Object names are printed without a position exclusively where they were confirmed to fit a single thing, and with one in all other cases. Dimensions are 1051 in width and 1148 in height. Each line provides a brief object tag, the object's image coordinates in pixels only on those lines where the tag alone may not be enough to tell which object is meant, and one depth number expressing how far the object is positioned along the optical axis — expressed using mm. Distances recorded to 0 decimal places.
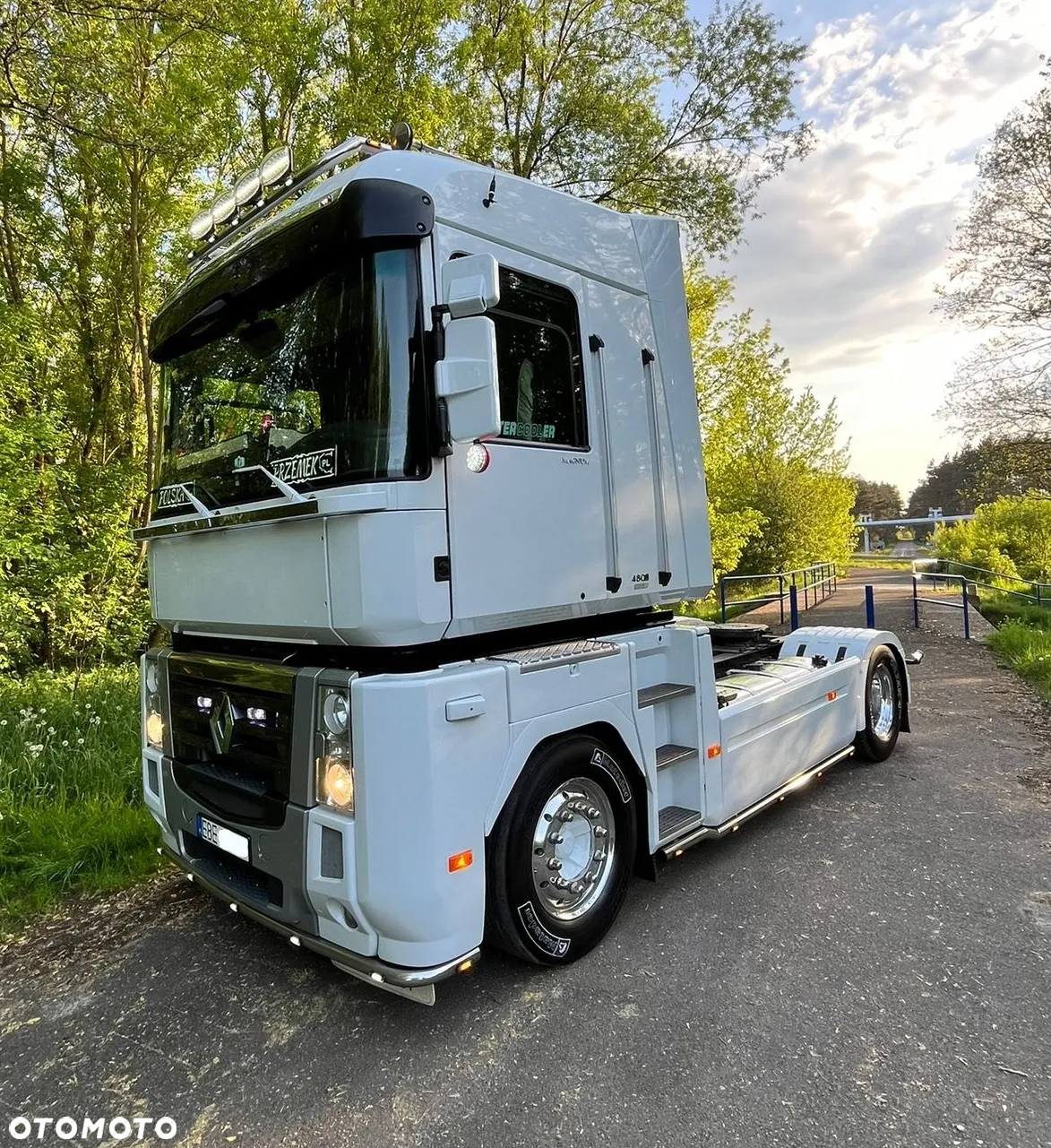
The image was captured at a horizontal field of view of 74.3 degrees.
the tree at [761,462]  13305
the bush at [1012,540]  23297
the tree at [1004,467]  14711
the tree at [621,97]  11047
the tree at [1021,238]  13508
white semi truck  2426
